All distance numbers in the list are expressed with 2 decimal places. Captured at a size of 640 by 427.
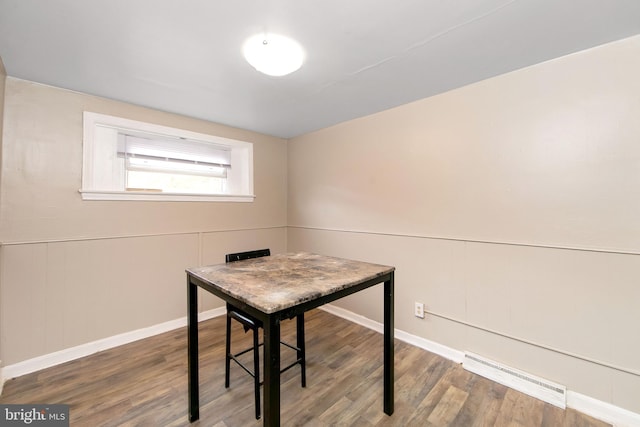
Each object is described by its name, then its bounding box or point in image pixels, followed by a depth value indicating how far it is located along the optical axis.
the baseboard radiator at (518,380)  1.63
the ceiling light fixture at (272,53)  1.46
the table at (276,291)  0.99
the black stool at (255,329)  1.50
